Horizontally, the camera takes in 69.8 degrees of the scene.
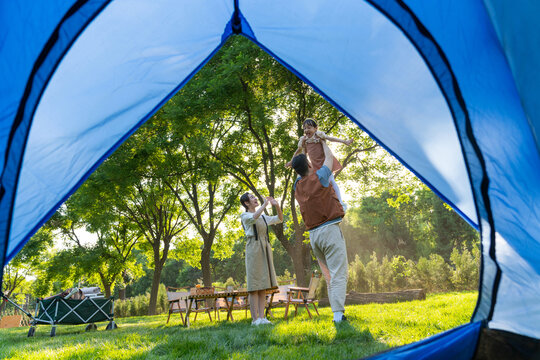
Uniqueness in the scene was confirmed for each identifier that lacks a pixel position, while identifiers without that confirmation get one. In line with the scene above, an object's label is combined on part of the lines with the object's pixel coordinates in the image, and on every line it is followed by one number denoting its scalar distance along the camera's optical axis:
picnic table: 5.79
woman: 5.00
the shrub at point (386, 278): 16.02
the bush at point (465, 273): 14.55
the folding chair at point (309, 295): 5.91
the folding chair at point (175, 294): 10.76
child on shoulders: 4.43
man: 3.85
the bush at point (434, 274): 15.30
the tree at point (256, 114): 10.64
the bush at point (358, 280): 15.73
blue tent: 1.93
